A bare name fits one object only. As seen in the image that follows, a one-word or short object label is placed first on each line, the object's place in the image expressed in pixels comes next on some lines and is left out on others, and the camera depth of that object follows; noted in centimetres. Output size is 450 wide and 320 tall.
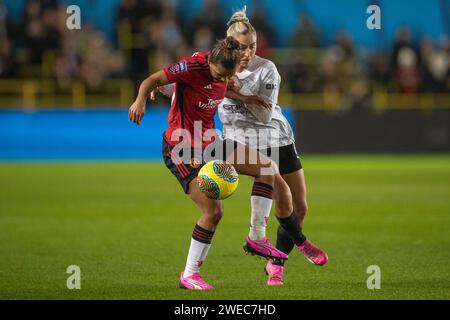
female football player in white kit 1545
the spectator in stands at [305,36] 4597
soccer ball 1409
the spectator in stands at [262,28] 4297
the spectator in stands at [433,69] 4553
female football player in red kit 1413
